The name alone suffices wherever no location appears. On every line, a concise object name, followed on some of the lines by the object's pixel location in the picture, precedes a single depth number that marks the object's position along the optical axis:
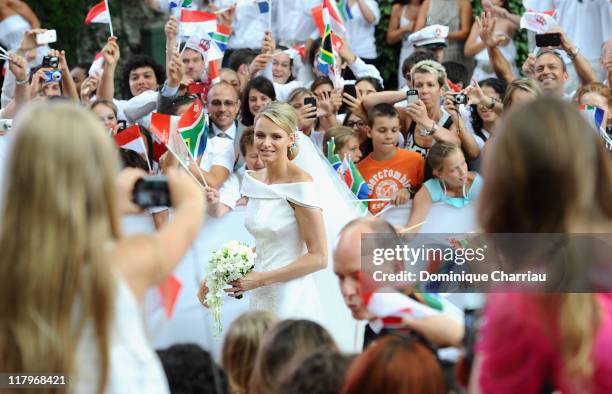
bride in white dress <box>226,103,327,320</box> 5.78
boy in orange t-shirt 7.02
